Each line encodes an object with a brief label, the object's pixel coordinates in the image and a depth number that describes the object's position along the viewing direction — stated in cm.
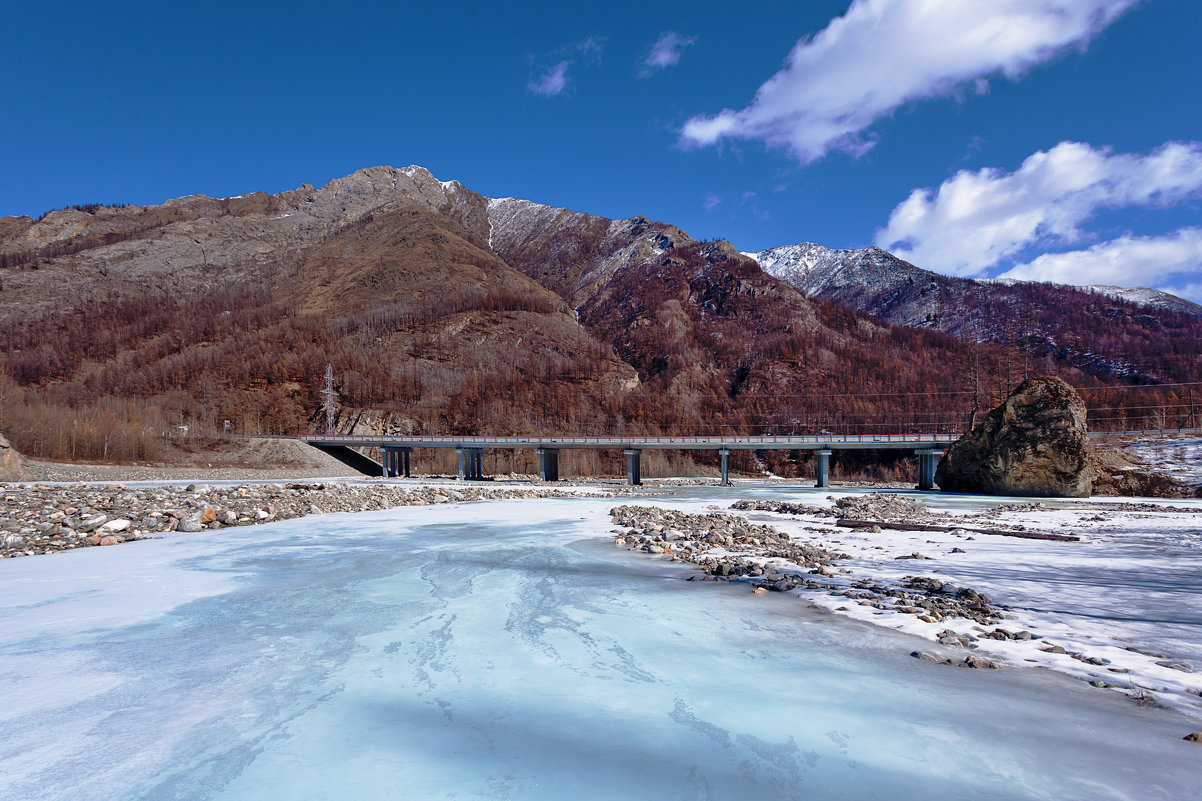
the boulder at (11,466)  3675
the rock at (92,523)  1744
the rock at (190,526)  1924
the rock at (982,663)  679
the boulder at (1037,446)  4041
